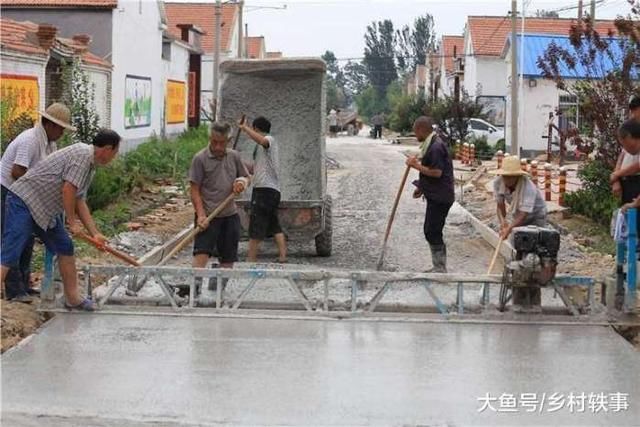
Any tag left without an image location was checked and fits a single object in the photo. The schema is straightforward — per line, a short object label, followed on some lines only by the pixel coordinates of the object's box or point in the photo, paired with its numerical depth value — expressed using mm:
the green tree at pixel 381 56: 120000
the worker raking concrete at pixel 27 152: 8641
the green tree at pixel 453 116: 39281
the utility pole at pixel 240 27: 46069
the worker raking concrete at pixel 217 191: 9578
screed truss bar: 8664
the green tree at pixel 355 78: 134750
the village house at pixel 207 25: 55094
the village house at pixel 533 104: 40750
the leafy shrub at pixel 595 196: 15602
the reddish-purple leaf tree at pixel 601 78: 15227
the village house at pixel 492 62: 53719
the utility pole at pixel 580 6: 40719
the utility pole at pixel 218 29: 35253
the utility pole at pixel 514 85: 28344
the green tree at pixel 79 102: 17484
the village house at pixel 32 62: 15445
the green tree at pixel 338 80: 115062
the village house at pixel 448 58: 66188
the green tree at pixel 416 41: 114562
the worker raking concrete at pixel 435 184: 10865
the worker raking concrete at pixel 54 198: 8039
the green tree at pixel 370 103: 113188
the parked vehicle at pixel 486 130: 44922
